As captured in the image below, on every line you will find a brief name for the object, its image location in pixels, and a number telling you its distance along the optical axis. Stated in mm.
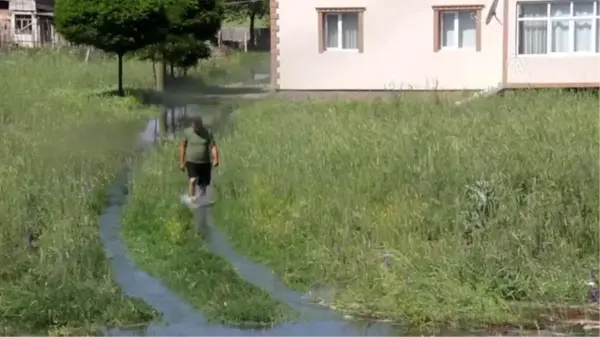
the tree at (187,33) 33781
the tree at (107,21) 30969
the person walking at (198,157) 15289
